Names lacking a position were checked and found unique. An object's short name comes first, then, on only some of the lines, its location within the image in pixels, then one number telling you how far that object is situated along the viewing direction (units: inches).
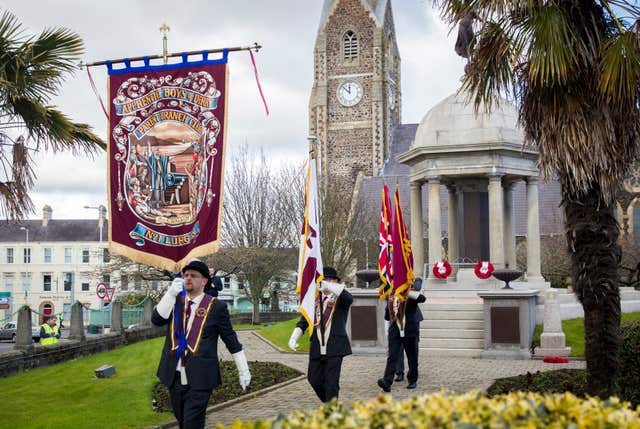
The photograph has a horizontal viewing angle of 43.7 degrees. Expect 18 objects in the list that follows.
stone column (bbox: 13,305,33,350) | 637.9
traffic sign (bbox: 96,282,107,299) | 1175.2
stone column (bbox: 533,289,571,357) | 690.2
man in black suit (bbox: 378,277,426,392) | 497.0
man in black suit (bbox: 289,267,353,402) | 375.9
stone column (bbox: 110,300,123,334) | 876.6
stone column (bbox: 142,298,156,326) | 1014.4
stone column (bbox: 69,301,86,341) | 756.6
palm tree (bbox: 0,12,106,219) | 418.6
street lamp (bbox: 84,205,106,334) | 2463.3
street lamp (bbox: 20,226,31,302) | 2927.7
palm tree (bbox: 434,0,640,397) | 361.7
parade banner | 341.4
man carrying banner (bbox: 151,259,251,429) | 281.7
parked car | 1630.2
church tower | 2861.7
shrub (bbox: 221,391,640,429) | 149.9
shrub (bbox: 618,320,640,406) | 363.3
